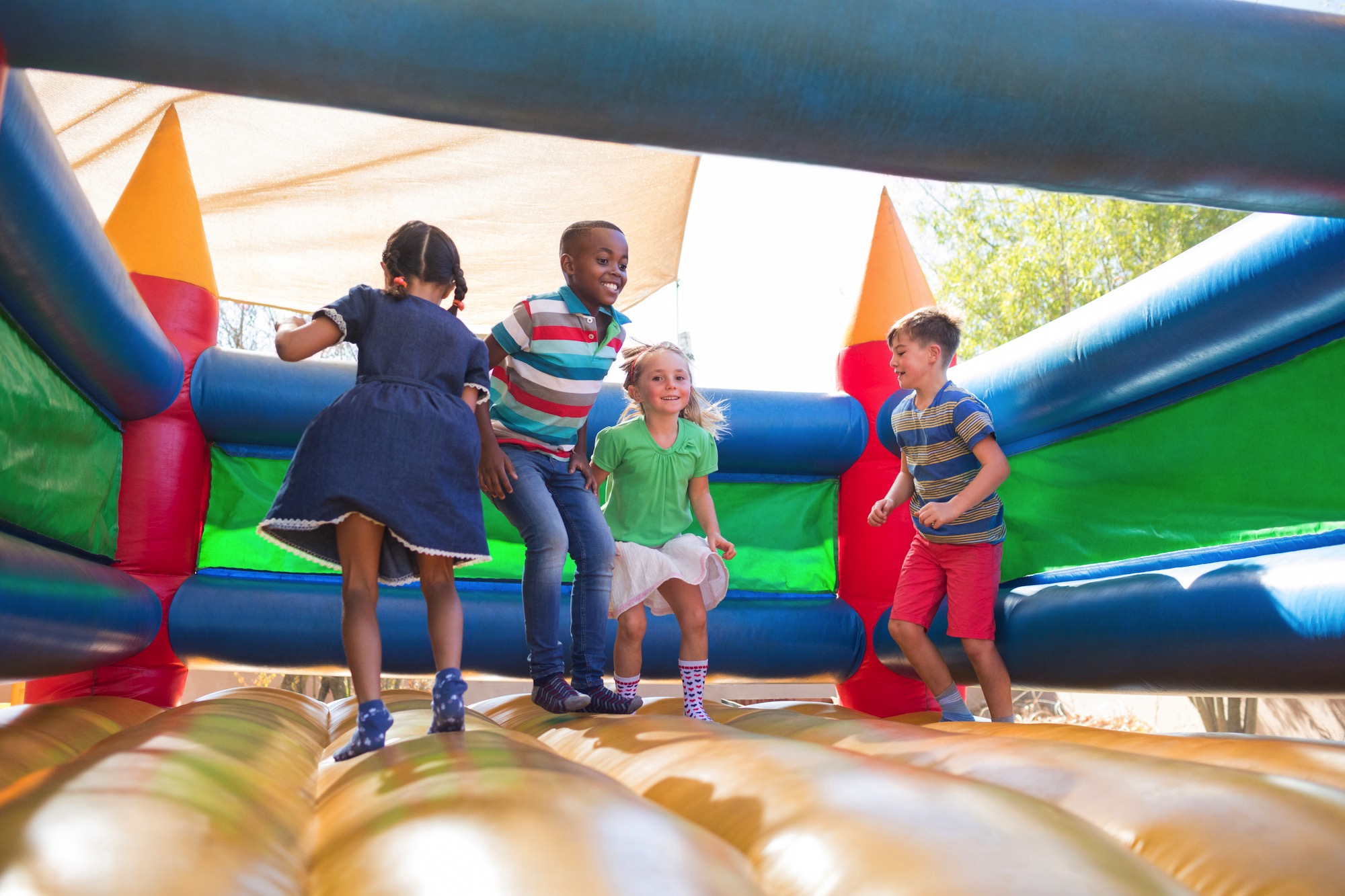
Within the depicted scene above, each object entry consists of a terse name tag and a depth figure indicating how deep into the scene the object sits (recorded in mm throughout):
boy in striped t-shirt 2352
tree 9000
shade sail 3820
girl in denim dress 1616
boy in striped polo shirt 1989
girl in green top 2213
